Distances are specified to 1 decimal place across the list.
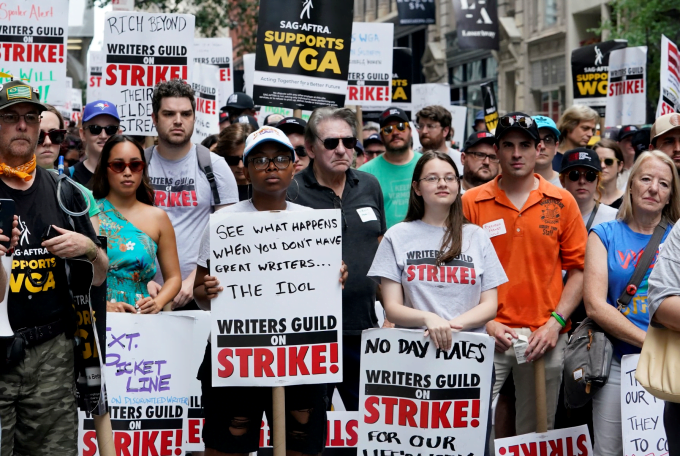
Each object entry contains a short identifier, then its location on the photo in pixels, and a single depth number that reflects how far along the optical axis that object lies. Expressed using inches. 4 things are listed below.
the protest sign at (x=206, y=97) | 432.8
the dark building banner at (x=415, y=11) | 886.6
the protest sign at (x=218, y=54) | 533.6
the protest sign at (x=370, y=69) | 453.1
